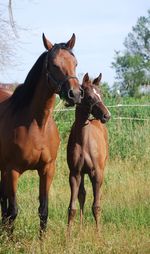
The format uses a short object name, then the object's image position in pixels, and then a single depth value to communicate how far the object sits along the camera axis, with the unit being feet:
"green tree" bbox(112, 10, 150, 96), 392.78
